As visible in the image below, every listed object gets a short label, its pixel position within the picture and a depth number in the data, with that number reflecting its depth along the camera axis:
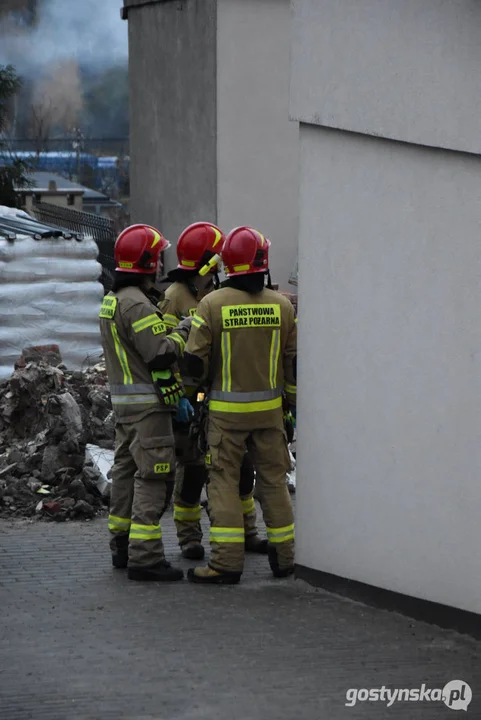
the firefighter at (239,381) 12.45
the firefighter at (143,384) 12.62
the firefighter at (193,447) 13.87
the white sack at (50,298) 22.52
